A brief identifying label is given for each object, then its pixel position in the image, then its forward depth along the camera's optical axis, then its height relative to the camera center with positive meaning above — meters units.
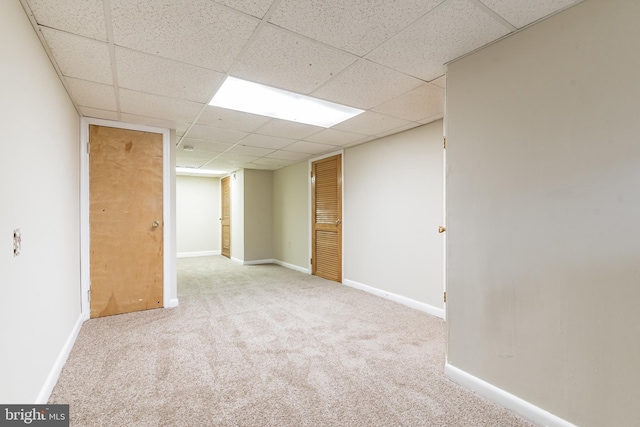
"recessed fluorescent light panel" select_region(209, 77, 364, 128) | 2.62 +1.09
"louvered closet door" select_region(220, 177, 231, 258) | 7.34 -0.10
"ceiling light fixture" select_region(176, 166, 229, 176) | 6.65 +1.02
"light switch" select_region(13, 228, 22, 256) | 1.33 -0.12
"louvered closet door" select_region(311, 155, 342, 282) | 4.77 -0.07
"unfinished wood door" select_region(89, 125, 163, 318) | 3.17 -0.06
